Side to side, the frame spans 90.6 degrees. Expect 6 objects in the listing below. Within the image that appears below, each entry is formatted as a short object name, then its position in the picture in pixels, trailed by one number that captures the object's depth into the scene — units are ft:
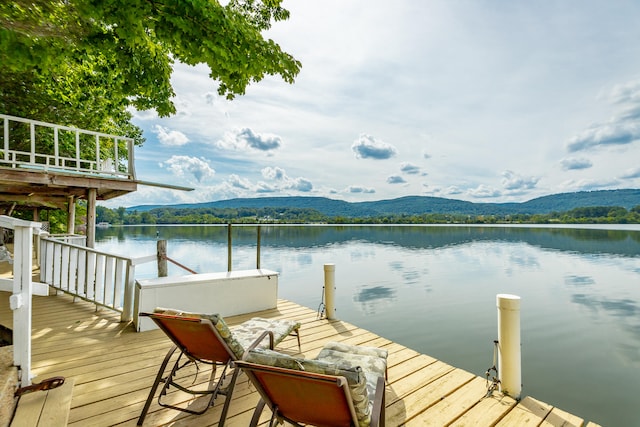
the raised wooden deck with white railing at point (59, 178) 22.66
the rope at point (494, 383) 9.77
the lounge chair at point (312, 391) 5.37
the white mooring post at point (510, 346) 9.72
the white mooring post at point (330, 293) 17.30
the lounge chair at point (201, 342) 8.05
